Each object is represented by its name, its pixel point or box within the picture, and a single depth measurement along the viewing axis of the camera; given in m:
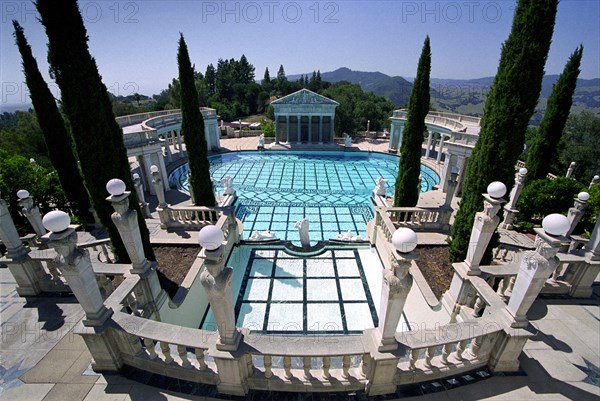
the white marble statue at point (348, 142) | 35.34
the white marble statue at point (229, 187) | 14.85
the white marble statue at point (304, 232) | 12.70
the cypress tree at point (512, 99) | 6.88
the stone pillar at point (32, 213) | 9.97
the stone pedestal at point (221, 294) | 4.48
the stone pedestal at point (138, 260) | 6.50
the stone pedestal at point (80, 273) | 4.82
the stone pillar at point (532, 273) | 4.77
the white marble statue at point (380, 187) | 14.80
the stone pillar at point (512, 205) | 12.39
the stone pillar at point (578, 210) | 8.62
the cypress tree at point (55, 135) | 12.64
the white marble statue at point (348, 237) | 13.46
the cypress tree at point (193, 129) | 13.53
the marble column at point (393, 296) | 4.43
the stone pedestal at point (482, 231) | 6.47
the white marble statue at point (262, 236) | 13.49
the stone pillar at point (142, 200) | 13.24
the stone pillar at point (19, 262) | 7.43
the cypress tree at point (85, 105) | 6.95
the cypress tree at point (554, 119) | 15.25
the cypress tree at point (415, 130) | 13.52
